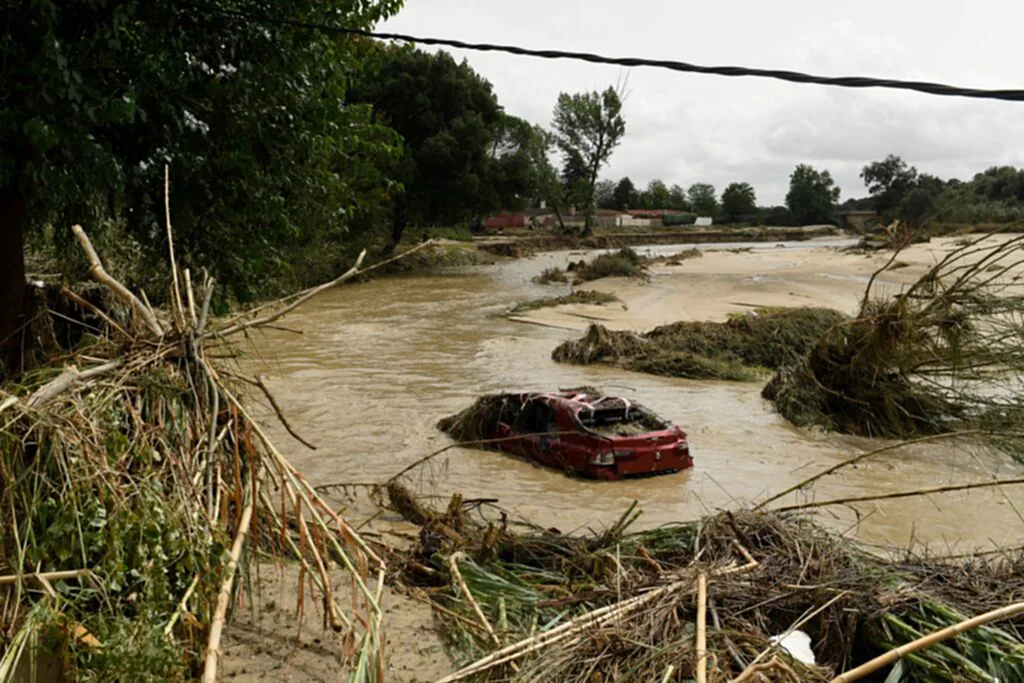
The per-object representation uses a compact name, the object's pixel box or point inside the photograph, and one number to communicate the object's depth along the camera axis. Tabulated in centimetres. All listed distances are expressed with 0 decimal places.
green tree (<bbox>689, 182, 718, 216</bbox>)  13726
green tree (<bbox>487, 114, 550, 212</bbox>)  4931
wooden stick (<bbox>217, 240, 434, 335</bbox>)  555
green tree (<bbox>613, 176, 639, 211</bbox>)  13750
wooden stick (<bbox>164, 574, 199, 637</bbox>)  418
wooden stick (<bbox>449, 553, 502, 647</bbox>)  513
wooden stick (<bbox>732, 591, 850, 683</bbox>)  416
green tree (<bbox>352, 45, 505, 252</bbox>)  4638
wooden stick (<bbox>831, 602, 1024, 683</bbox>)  415
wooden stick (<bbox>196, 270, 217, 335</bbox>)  524
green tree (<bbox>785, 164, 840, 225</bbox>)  11406
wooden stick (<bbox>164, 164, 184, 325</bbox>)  519
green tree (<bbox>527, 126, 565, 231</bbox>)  6731
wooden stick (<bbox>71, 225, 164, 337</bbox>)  507
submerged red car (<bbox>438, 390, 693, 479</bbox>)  1237
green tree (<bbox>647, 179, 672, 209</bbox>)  14050
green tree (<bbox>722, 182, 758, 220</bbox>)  12775
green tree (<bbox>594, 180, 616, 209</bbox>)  13800
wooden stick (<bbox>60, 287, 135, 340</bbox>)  525
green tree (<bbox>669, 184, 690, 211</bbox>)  14112
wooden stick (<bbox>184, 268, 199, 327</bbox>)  531
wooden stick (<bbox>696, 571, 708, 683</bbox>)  409
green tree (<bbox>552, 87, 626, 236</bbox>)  9069
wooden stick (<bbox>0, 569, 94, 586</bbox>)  413
